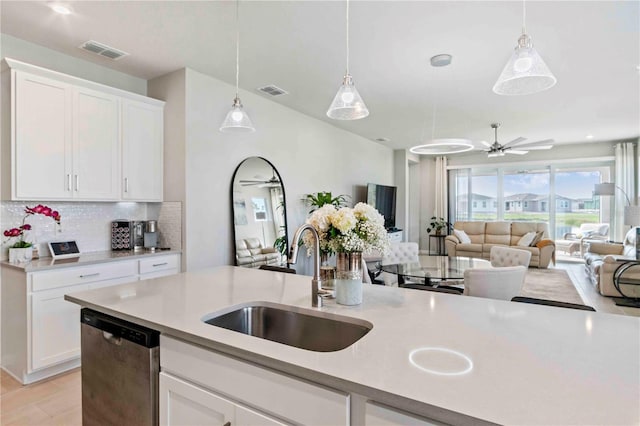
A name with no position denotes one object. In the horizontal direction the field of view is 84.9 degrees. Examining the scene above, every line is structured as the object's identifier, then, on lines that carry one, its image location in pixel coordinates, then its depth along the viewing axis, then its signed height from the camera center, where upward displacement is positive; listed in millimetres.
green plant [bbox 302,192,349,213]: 5379 +203
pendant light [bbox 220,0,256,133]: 2414 +645
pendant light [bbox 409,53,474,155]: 3436 +852
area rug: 5143 -1221
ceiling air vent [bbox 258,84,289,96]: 4262 +1525
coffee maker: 3773 -238
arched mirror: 4203 -23
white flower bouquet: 1540 -79
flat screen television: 7137 +267
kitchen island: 814 -434
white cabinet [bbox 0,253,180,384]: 2705 -858
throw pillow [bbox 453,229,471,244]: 8138 -566
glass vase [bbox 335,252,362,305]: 1585 -310
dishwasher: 1429 -706
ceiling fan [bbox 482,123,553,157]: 5559 +1077
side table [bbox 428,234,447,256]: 9680 -922
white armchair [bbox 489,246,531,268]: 4229 -579
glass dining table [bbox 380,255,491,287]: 3566 -634
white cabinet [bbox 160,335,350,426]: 989 -575
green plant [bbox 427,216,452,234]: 9648 -357
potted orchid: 2870 -196
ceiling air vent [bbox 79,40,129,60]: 3119 +1502
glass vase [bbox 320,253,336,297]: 1713 -314
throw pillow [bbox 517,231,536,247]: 7598 -591
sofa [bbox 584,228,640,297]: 4949 -781
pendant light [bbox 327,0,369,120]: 1938 +620
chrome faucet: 1538 -259
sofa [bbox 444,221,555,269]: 7316 -629
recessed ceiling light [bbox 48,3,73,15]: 2535 +1502
